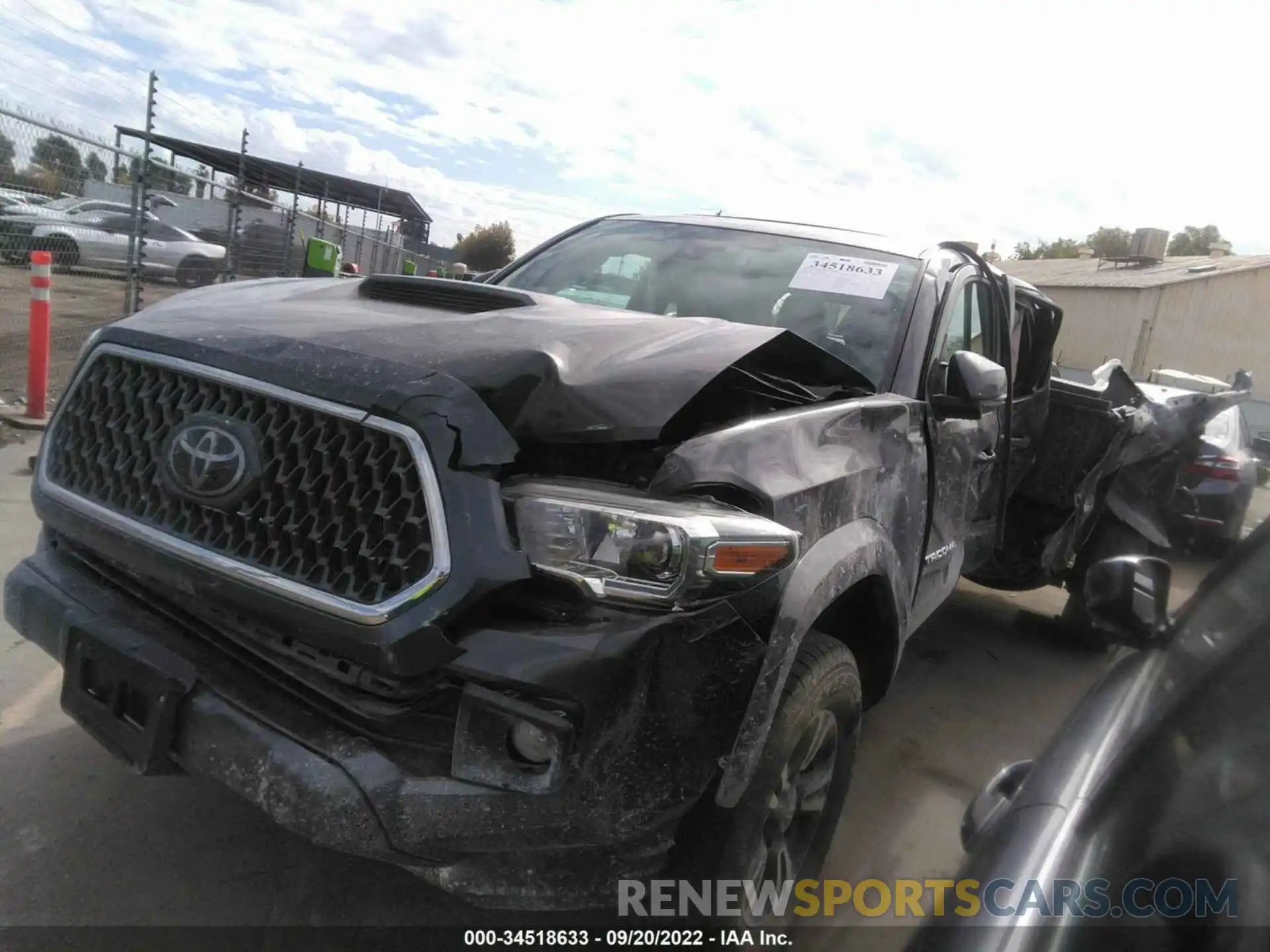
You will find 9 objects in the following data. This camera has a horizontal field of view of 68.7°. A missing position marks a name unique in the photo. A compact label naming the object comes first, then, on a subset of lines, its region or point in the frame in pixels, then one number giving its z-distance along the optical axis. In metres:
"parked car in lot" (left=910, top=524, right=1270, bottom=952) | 1.12
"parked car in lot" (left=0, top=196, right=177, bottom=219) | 7.61
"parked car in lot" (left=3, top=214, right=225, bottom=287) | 7.71
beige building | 32.53
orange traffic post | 6.23
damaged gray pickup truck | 1.72
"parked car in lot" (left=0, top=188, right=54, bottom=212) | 7.02
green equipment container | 10.33
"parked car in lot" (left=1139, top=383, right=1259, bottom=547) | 7.22
